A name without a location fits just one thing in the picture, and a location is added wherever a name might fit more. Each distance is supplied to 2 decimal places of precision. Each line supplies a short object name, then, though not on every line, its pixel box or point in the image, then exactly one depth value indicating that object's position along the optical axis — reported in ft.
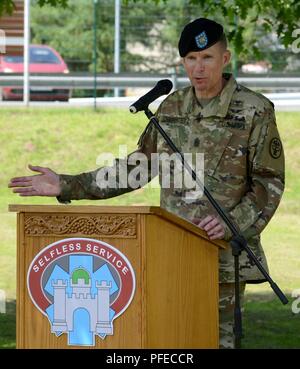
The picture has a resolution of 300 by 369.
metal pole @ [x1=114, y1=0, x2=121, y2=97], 66.90
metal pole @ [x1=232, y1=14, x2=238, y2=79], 64.68
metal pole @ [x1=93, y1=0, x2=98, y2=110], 64.23
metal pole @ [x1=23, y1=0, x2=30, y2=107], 65.00
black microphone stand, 17.24
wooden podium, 16.22
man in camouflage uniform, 18.48
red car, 66.95
